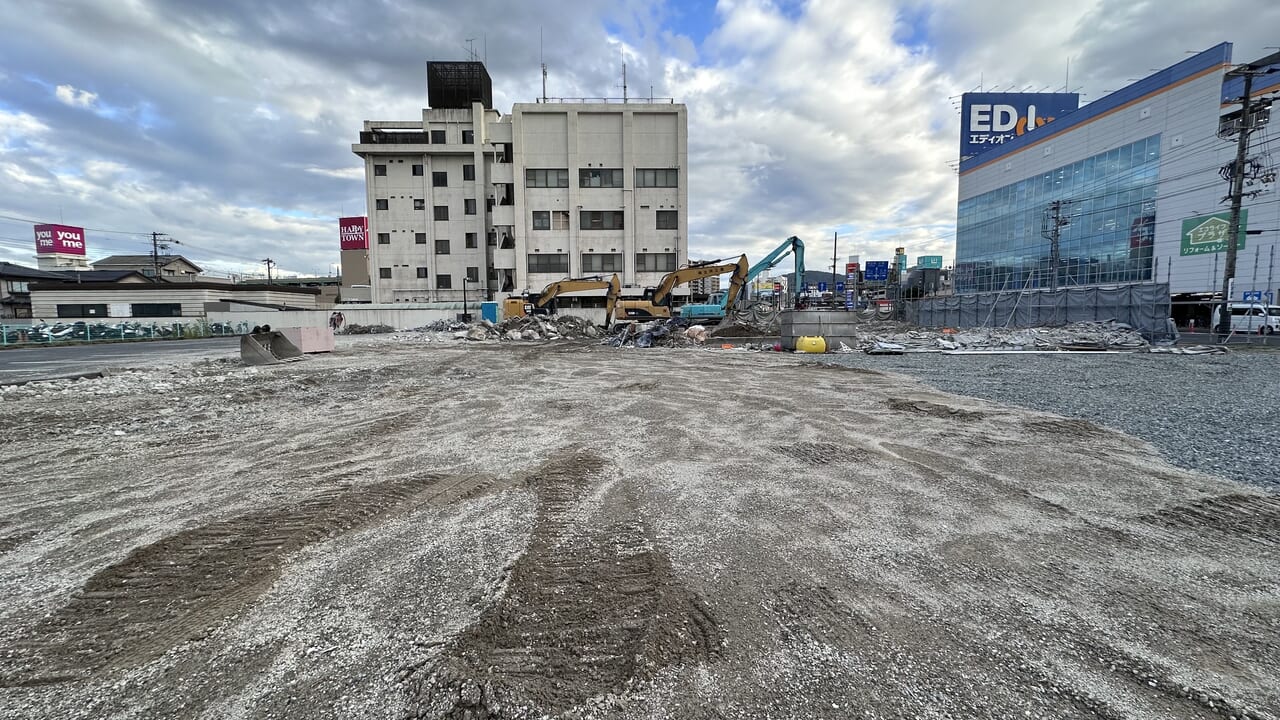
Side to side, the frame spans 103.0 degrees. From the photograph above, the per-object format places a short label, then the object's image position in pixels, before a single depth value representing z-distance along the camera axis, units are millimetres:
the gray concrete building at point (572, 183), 42125
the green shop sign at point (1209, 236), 29828
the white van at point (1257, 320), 23562
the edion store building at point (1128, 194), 36312
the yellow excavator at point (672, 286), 29922
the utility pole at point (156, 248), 62250
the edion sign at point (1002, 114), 64938
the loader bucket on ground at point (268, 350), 15562
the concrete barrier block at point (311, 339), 17797
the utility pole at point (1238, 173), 22609
